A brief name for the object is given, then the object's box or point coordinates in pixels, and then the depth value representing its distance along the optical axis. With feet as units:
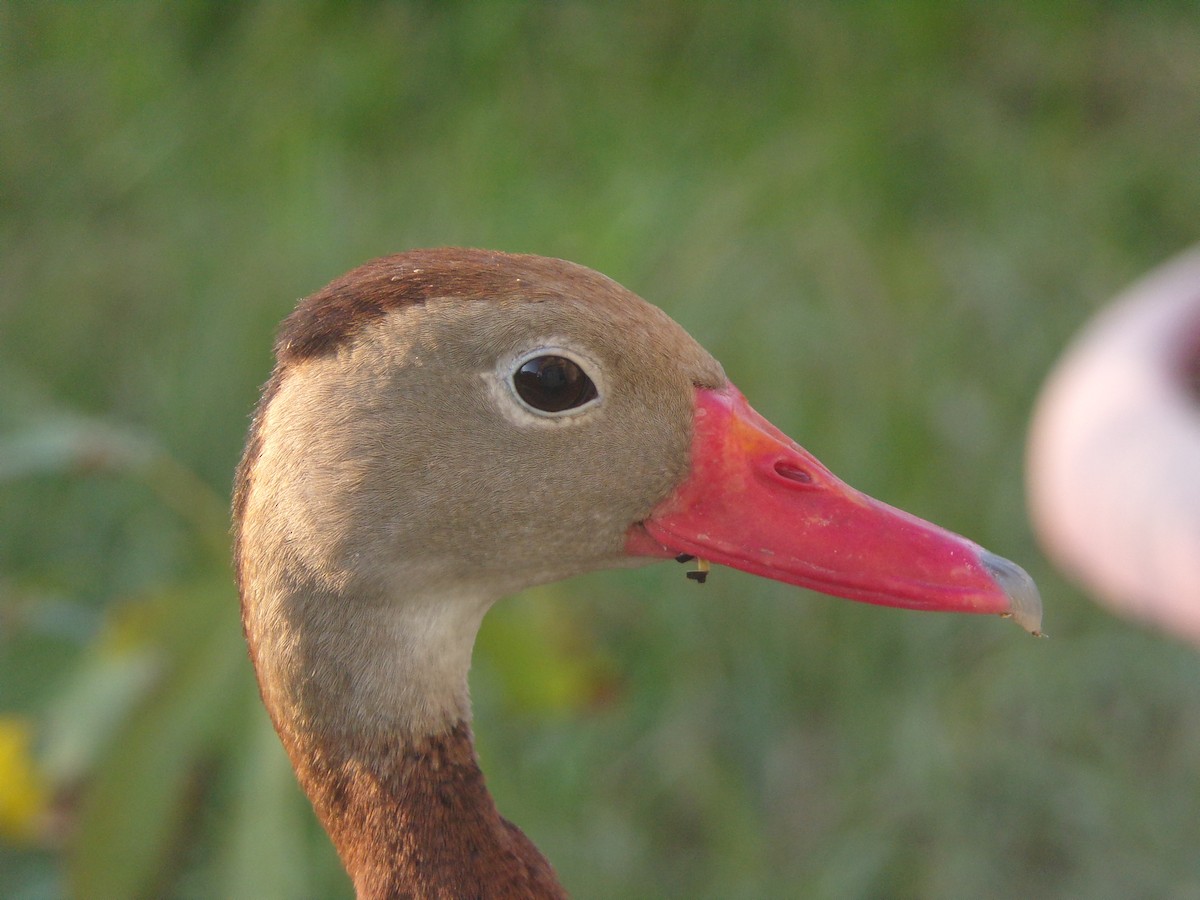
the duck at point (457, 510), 7.70
